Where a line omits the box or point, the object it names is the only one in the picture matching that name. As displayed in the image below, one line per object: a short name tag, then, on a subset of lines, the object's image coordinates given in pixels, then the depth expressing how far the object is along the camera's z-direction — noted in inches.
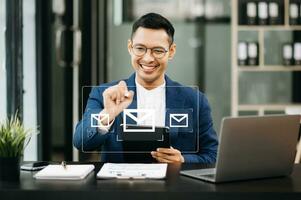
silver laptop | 89.5
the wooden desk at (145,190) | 84.0
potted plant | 92.6
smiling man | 116.8
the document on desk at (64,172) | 93.0
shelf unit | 253.3
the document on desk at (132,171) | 93.4
